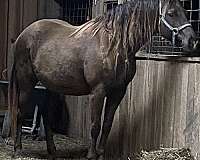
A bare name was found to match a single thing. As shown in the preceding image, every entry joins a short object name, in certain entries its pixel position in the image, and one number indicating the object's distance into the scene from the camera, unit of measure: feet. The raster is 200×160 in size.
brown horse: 14.57
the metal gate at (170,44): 15.40
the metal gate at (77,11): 21.50
